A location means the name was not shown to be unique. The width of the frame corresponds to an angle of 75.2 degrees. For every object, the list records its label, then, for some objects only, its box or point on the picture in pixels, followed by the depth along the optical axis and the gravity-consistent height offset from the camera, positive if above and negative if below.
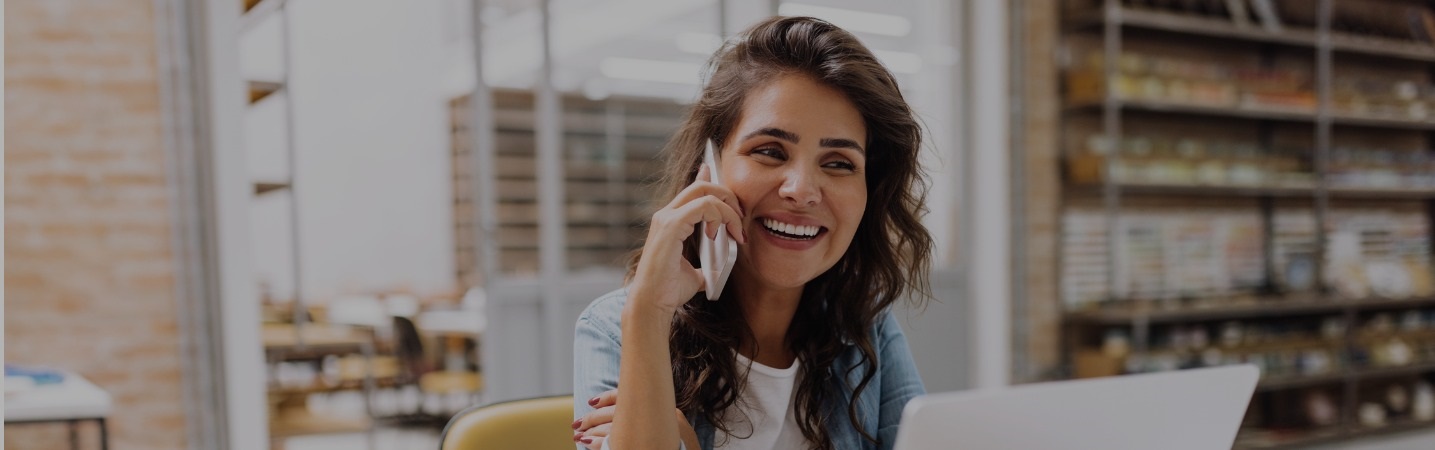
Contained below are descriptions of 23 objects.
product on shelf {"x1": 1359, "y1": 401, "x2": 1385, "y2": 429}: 5.00 -1.31
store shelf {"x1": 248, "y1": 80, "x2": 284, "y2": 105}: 2.98 +0.41
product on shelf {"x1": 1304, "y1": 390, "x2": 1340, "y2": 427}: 4.85 -1.22
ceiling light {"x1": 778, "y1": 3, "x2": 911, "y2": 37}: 4.34 +0.82
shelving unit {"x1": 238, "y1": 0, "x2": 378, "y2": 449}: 3.03 -0.67
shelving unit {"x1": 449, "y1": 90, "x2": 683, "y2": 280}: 4.96 +0.22
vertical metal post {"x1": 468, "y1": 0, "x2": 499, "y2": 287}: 3.34 +0.14
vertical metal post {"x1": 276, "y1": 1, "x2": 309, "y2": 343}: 2.99 +0.20
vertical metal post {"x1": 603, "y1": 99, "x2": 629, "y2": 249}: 5.92 +0.18
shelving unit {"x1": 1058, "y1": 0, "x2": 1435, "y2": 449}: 4.42 -0.05
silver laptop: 0.73 -0.20
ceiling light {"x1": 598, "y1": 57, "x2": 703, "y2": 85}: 4.34 +0.63
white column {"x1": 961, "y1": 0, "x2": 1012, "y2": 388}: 4.46 -0.03
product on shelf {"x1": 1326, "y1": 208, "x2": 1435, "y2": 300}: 4.96 -0.46
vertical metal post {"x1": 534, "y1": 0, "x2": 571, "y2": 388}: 3.53 +0.00
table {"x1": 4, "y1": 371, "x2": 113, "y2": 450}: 2.21 -0.44
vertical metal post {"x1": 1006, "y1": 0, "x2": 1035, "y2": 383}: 4.43 +0.09
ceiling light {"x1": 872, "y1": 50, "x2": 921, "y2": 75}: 4.49 +0.63
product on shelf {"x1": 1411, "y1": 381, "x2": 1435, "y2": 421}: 5.18 -1.30
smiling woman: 1.06 -0.10
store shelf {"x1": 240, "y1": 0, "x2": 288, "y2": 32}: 2.78 +0.64
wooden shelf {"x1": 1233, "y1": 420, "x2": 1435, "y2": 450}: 4.61 -1.34
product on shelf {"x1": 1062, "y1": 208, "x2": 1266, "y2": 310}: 4.53 -0.37
